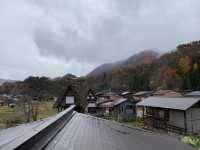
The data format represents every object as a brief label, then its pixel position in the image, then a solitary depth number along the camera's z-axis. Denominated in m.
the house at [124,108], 39.17
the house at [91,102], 45.41
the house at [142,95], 67.06
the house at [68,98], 26.66
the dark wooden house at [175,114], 22.91
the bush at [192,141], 6.57
